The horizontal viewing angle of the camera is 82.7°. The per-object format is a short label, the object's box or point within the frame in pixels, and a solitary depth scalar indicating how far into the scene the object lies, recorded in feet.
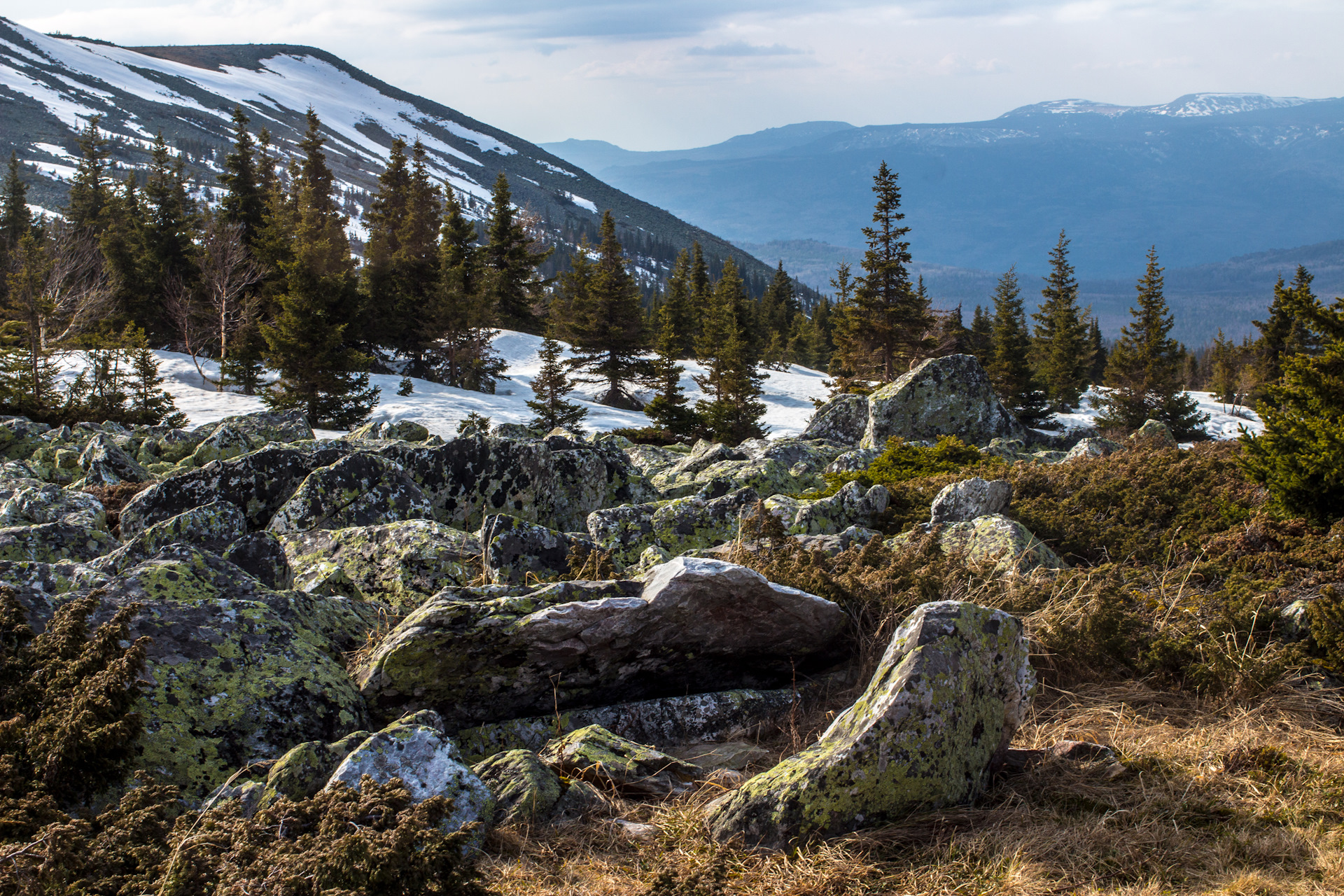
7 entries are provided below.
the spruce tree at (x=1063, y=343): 149.48
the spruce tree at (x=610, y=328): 109.29
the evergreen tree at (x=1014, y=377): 133.18
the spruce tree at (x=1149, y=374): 126.31
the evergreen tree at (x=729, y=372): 84.43
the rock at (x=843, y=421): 61.11
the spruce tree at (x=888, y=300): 119.75
